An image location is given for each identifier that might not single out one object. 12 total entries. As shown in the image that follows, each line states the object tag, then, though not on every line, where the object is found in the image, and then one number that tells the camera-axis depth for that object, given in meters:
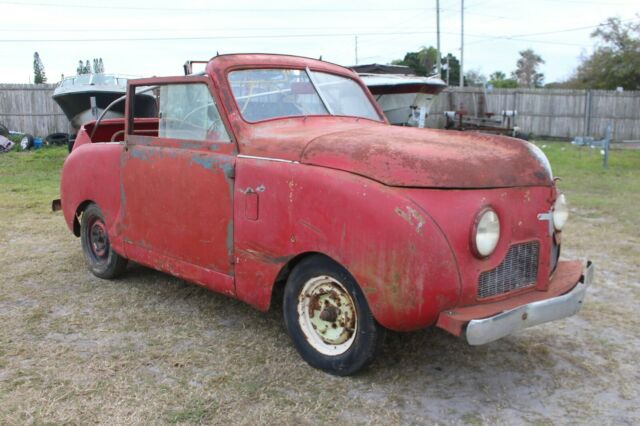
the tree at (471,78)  54.85
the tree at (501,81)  52.16
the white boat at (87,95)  15.41
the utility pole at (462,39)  36.14
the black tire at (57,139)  17.16
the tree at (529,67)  59.89
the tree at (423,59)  55.16
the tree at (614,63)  28.94
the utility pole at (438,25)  32.06
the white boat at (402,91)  16.33
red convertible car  2.86
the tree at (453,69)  54.83
